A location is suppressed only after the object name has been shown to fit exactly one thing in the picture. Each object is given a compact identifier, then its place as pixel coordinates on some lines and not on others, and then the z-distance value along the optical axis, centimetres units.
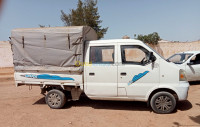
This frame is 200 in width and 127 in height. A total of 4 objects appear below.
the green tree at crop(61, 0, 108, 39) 1891
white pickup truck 382
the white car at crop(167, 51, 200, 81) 644
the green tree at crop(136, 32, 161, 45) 1647
